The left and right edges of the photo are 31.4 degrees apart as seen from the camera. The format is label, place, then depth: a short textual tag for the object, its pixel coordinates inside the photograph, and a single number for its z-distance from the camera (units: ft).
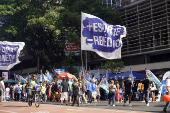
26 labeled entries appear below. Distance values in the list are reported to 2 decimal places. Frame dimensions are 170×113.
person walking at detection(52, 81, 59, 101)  83.31
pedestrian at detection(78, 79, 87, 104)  65.24
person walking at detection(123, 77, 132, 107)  60.26
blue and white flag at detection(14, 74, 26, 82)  106.73
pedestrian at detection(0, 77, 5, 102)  66.19
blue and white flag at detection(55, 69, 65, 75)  95.26
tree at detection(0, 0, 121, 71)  119.24
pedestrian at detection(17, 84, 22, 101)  96.51
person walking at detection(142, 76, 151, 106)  59.88
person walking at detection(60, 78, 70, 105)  65.51
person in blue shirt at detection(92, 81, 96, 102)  78.38
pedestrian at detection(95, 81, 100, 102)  82.98
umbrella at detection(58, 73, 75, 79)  85.24
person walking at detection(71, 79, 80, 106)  62.49
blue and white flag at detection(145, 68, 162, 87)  64.89
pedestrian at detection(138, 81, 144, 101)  86.80
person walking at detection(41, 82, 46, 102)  81.88
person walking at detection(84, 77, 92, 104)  75.67
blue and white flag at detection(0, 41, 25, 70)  61.05
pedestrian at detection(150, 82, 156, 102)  80.87
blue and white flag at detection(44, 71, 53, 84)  97.56
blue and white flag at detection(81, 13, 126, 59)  54.49
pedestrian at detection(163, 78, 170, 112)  48.35
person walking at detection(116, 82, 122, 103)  80.74
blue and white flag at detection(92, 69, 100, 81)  93.35
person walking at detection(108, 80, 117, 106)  63.05
